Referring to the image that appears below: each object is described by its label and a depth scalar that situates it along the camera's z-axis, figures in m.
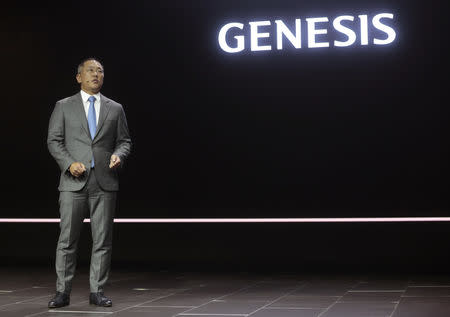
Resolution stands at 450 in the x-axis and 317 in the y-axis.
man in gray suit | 4.25
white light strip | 6.34
